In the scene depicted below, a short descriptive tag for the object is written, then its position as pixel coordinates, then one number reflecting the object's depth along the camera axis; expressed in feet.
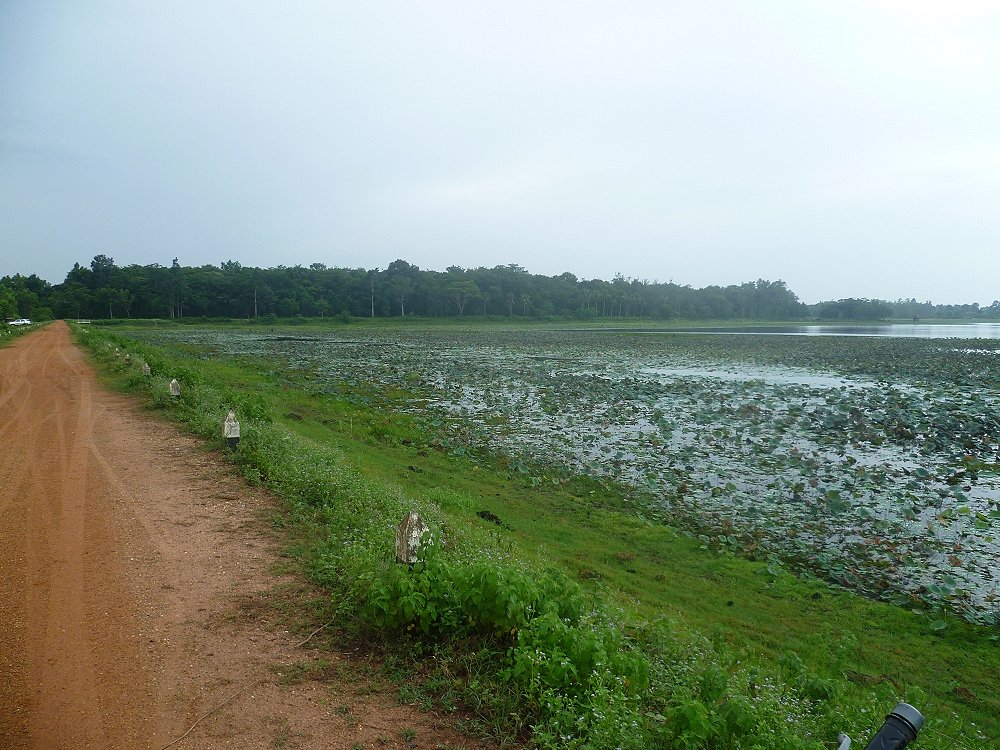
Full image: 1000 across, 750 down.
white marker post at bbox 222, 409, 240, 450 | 32.22
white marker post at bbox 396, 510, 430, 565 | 16.29
